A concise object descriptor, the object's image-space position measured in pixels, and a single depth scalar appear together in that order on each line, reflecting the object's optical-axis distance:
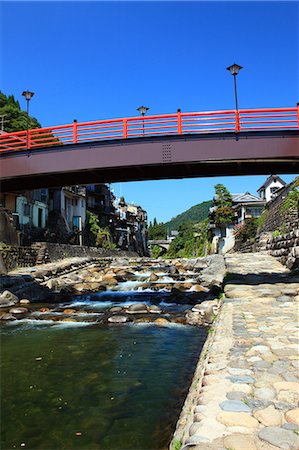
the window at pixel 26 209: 36.71
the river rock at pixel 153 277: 21.92
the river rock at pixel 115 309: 13.60
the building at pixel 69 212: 44.31
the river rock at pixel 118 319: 11.85
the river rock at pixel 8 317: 12.78
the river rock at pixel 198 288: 17.59
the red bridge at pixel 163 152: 12.58
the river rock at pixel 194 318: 11.11
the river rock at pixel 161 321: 11.46
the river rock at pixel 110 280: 21.09
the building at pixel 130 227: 70.38
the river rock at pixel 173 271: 24.41
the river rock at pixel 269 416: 3.06
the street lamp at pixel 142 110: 16.61
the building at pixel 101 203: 60.66
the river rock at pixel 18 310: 13.79
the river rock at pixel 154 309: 13.15
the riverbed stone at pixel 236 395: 3.59
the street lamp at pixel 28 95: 16.06
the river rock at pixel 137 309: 13.27
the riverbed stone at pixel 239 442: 2.66
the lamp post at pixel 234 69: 14.42
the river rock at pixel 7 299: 15.24
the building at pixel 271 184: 57.16
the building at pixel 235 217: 47.95
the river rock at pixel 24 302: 15.83
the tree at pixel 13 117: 44.47
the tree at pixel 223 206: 50.81
